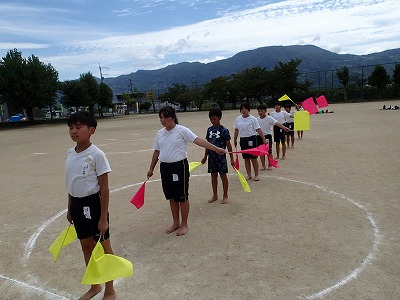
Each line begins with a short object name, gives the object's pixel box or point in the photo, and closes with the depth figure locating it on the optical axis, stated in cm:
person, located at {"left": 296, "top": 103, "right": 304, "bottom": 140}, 1277
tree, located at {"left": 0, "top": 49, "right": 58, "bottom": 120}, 3712
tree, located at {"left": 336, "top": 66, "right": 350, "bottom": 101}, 4228
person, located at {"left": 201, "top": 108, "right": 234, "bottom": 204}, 580
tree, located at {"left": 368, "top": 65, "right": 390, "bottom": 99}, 3935
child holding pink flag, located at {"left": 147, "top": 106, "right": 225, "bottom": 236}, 449
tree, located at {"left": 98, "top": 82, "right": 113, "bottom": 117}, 5142
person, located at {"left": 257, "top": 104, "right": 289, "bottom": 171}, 818
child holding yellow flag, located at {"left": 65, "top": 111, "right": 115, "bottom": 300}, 307
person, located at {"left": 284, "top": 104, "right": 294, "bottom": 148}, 1080
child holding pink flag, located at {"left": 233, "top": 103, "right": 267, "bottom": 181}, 703
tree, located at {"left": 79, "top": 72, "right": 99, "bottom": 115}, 4607
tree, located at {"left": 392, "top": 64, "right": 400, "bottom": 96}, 3800
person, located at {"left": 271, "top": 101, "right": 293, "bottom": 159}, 932
